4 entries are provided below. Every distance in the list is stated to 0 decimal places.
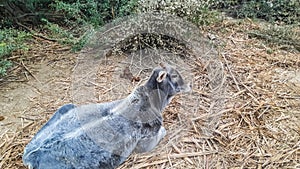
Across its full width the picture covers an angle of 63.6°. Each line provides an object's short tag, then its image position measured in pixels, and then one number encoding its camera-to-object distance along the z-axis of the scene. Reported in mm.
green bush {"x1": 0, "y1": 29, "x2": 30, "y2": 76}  1804
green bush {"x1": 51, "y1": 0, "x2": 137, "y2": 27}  2048
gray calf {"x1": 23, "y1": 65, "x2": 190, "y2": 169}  1103
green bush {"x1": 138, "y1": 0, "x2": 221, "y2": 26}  2007
